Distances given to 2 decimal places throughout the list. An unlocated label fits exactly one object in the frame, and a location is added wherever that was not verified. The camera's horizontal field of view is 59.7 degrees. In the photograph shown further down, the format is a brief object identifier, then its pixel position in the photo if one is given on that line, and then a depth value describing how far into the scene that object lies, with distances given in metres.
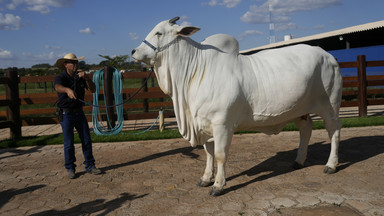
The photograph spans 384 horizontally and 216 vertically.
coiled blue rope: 7.62
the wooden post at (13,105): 7.96
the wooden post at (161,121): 8.22
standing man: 4.86
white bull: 3.86
